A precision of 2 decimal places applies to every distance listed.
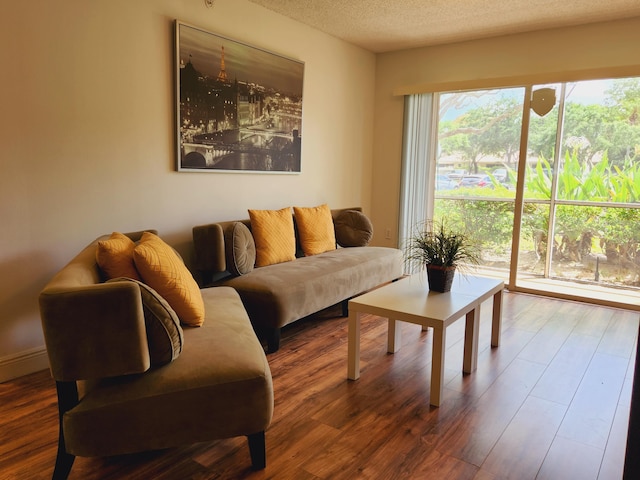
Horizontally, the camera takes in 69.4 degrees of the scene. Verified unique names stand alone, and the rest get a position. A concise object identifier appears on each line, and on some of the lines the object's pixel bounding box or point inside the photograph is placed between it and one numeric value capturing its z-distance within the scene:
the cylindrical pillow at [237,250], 3.10
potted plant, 2.72
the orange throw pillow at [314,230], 3.92
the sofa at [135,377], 1.51
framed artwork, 3.22
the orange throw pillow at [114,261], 1.99
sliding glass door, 4.19
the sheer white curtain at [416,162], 4.93
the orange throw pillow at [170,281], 1.96
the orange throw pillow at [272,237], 3.44
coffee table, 2.28
